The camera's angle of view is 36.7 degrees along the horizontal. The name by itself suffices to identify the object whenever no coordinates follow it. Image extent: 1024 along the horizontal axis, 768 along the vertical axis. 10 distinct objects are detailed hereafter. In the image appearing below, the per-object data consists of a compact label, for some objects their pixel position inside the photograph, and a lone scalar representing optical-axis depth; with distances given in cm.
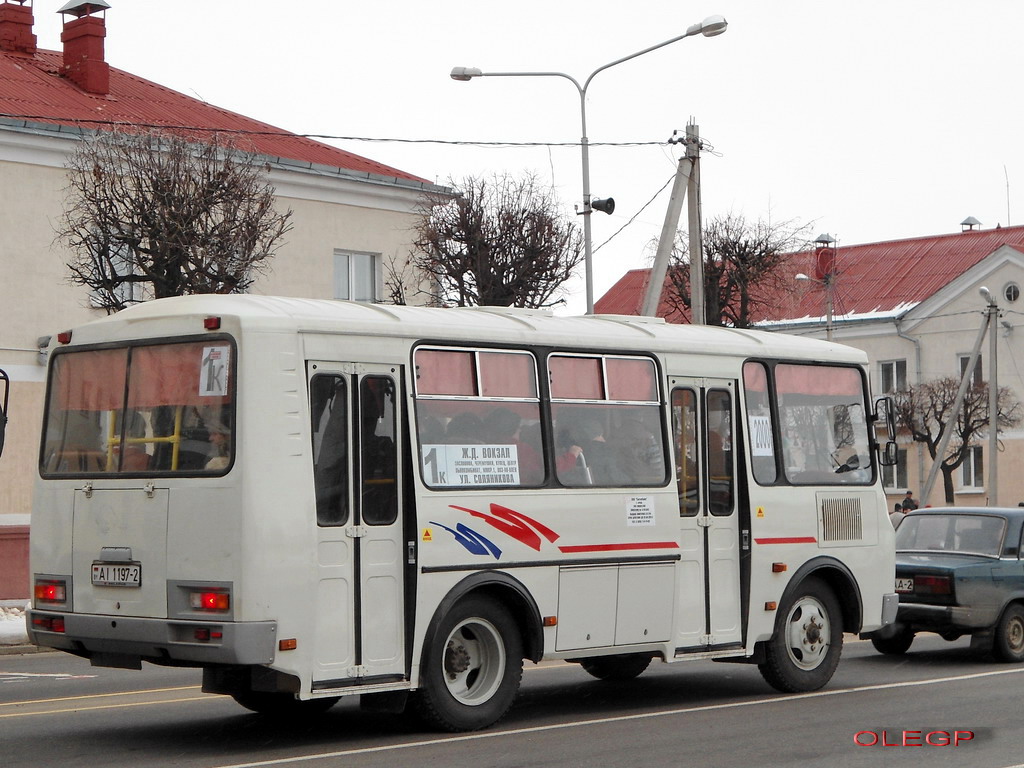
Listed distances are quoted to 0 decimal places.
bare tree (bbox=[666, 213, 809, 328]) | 4597
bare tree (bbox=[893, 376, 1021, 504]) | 5388
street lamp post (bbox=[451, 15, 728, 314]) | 2605
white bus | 968
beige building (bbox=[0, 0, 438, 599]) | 2842
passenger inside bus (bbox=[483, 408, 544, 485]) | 1106
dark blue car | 1552
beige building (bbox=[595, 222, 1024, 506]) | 5725
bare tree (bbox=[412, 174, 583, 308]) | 3291
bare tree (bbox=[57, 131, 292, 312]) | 2569
